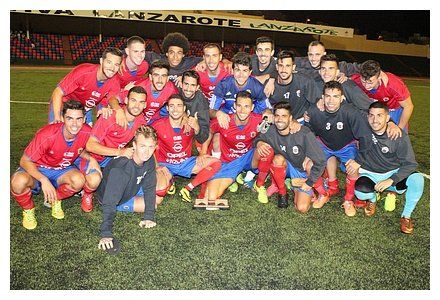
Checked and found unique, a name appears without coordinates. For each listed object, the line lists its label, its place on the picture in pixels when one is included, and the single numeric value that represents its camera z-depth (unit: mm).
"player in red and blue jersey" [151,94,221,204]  4188
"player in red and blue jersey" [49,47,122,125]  4105
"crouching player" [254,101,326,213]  4039
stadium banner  12920
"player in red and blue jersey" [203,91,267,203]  4194
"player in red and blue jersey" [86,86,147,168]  3748
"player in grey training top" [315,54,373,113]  4465
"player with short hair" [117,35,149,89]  4441
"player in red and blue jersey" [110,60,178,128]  4242
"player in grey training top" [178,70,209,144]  4285
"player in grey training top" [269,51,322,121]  4438
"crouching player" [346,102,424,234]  3773
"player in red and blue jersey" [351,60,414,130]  4344
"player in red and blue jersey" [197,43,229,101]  4594
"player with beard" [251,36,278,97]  4488
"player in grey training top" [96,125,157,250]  3285
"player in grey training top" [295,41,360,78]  4828
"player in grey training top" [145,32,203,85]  4898
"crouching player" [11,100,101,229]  3471
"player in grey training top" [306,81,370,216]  4105
